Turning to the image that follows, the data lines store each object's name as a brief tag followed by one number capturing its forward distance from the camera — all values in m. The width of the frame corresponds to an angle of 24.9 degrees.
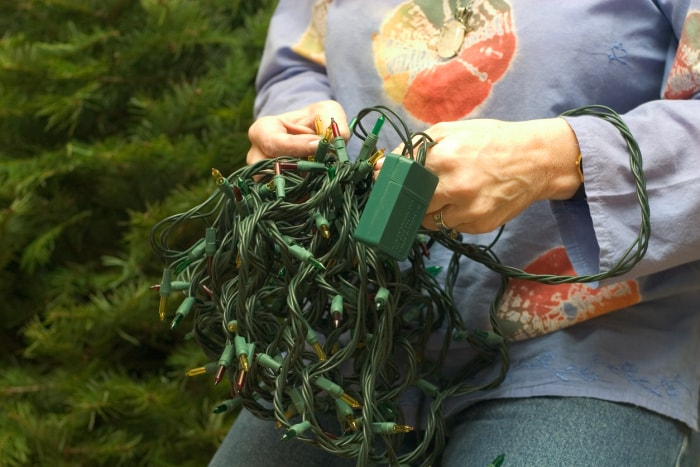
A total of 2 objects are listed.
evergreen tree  1.81
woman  1.27
